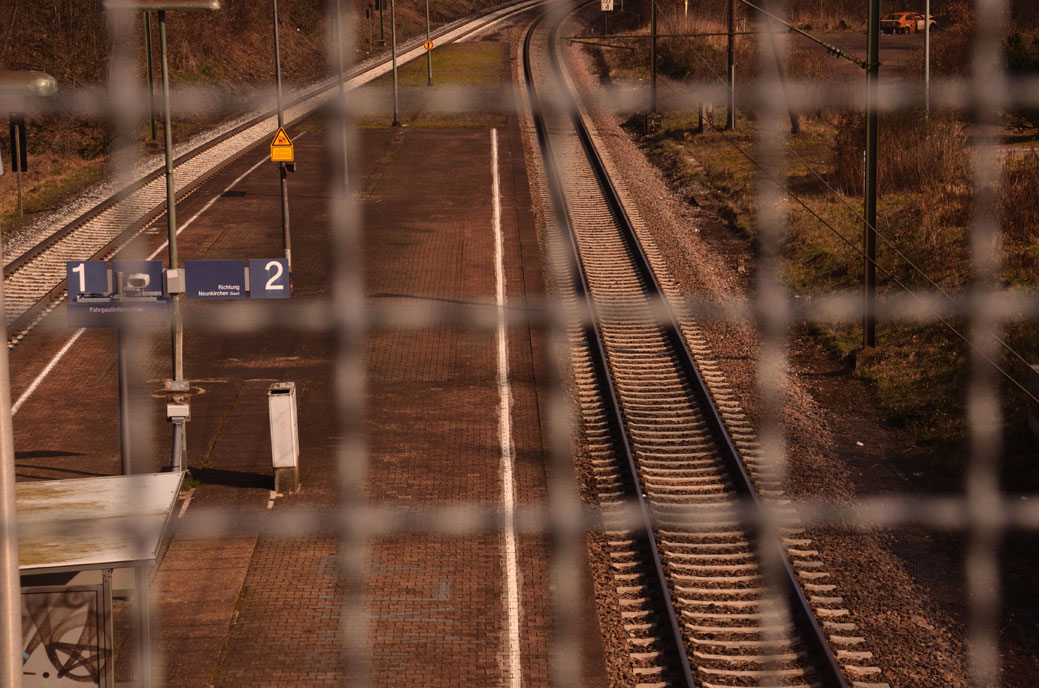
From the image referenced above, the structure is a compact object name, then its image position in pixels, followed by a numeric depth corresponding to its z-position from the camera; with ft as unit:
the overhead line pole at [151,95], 102.28
